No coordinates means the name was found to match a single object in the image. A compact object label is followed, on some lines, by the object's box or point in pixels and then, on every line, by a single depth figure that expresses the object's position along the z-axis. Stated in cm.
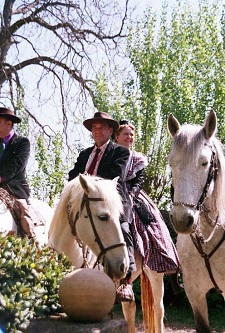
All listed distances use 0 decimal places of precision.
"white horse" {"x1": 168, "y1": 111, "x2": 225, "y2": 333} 425
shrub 318
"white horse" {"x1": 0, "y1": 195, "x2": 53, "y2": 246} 573
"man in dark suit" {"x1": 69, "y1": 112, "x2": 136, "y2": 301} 570
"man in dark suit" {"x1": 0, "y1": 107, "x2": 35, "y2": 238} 588
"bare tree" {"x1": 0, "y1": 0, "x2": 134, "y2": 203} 1234
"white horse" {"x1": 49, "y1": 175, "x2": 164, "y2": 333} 461
